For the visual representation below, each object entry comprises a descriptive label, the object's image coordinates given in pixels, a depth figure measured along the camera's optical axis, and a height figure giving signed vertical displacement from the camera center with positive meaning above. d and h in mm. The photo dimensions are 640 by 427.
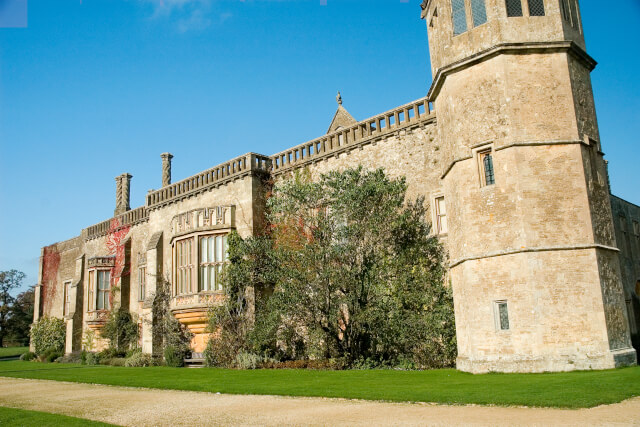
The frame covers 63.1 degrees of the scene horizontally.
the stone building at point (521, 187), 11109 +3045
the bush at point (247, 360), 16578 -935
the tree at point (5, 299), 53031 +4380
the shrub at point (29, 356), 31211 -907
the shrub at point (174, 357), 20131 -859
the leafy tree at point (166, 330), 20609 +162
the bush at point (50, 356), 28922 -887
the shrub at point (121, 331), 25562 +246
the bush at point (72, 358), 26812 -974
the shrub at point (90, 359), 24609 -981
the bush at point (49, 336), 31066 +247
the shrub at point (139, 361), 21156 -998
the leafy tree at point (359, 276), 14391 +1421
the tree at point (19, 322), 53000 +1882
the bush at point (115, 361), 22703 -1070
